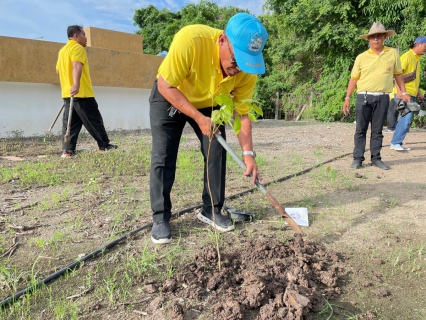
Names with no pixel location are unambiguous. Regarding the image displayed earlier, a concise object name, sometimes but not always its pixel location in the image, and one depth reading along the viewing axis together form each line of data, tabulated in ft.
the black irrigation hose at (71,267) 5.90
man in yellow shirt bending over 6.51
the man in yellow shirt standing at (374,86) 14.35
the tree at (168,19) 64.54
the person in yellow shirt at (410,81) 17.65
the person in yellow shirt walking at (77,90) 16.21
